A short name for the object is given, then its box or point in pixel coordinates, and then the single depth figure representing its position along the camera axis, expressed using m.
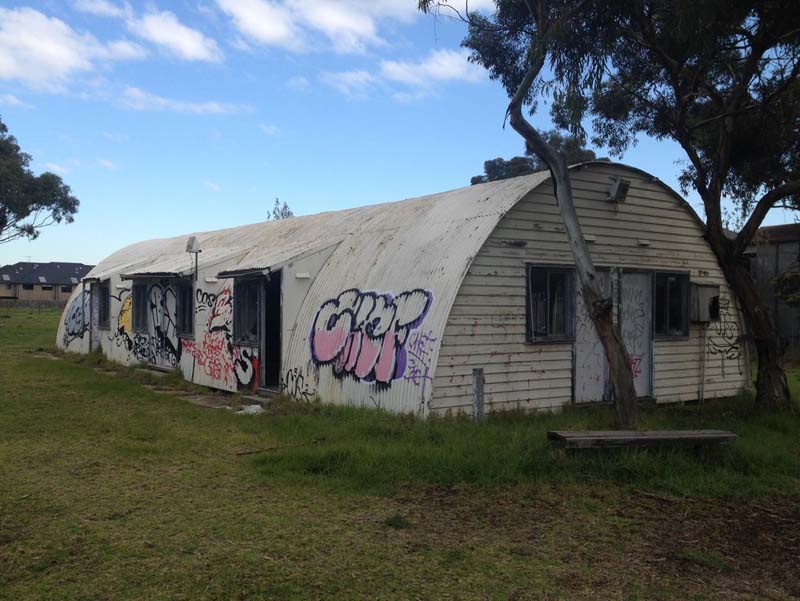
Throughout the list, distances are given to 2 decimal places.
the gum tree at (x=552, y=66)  9.31
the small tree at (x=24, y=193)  39.97
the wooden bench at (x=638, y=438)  7.82
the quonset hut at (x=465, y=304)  10.77
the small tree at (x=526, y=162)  38.44
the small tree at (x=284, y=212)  57.94
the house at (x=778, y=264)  23.22
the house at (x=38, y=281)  81.06
